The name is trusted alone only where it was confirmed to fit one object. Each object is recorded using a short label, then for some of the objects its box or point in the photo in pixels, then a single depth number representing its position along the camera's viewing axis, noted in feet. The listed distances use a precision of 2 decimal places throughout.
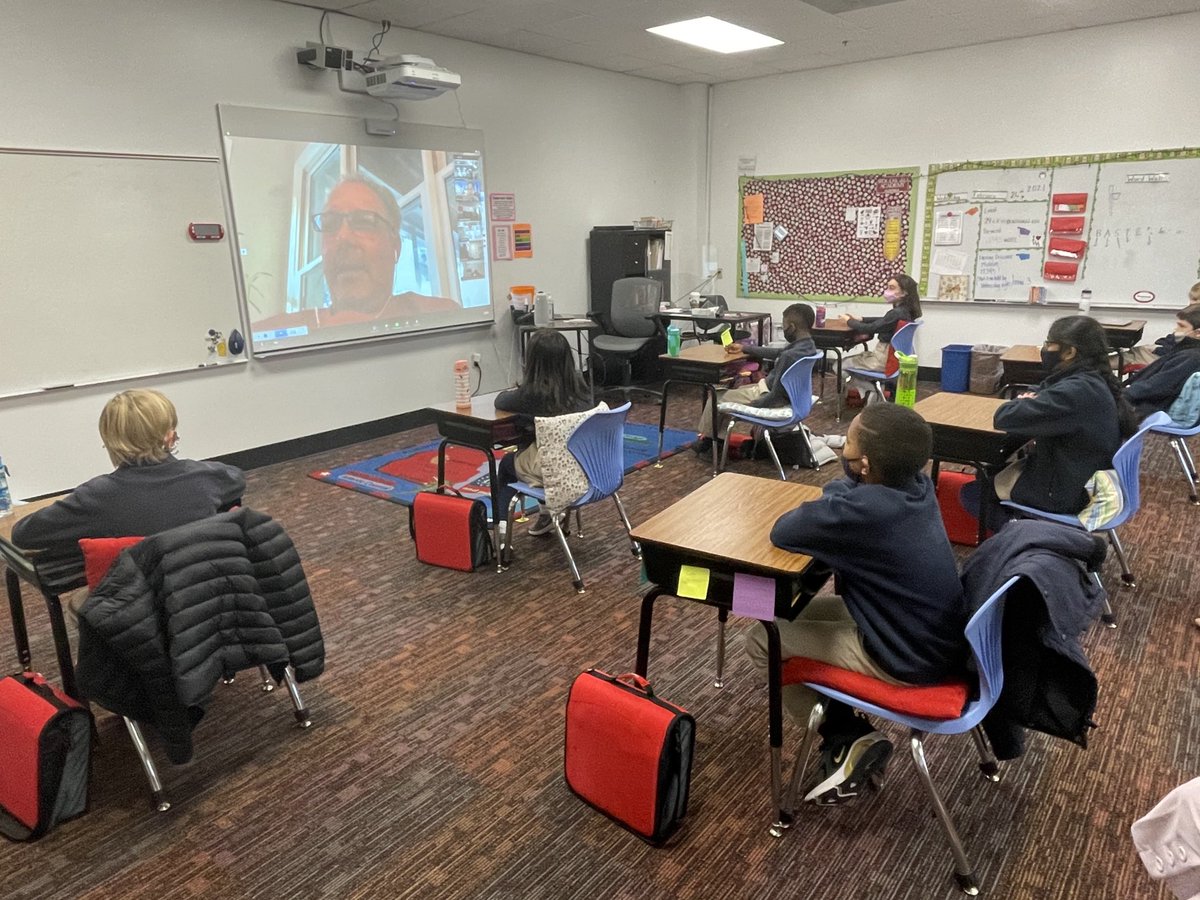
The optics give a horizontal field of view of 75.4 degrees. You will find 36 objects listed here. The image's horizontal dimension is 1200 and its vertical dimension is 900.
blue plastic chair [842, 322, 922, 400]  17.85
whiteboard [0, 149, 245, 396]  13.06
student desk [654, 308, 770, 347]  21.17
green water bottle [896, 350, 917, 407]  11.47
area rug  15.40
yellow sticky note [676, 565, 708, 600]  6.40
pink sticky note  6.06
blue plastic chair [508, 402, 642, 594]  10.56
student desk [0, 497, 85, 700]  7.10
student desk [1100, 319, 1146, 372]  18.08
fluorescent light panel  18.79
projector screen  16.17
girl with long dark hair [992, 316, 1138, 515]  9.10
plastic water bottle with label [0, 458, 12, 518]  8.72
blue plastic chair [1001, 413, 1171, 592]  9.09
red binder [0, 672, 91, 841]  6.49
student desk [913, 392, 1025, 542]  9.98
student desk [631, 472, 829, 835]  6.06
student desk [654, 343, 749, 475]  15.65
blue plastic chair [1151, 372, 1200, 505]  12.66
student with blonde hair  6.93
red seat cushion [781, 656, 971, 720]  5.64
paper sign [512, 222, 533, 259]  21.90
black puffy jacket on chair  6.23
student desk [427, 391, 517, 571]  11.32
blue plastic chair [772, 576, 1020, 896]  5.24
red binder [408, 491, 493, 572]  11.57
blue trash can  22.50
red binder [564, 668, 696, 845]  6.16
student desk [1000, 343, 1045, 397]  15.93
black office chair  22.43
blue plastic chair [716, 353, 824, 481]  14.34
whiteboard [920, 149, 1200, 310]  20.06
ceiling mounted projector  16.34
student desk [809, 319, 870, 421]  20.20
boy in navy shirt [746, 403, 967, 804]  5.61
